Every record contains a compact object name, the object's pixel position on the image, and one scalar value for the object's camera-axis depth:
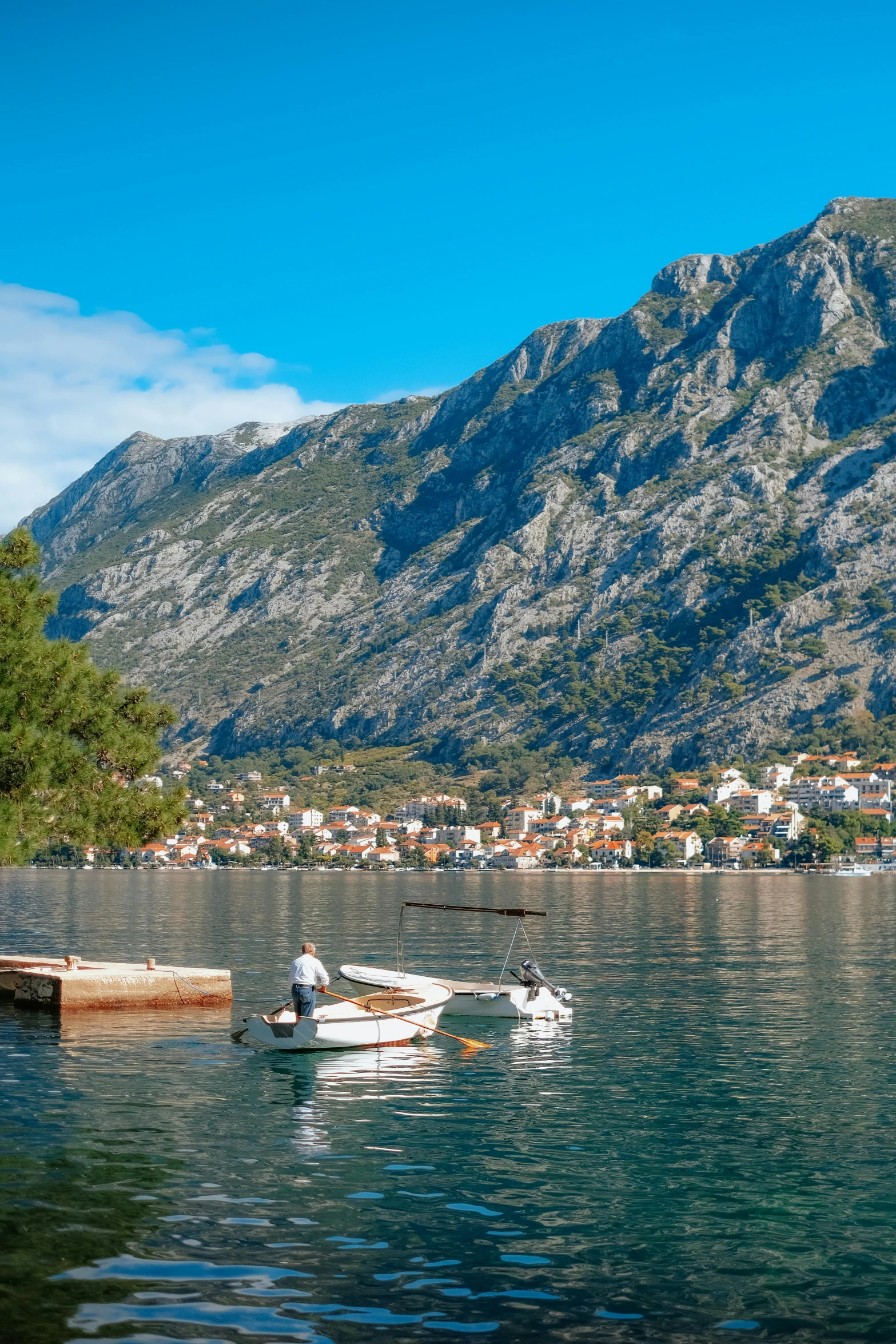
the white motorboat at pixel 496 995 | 39.19
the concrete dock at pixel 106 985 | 36.25
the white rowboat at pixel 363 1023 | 30.98
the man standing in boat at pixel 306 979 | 31.09
